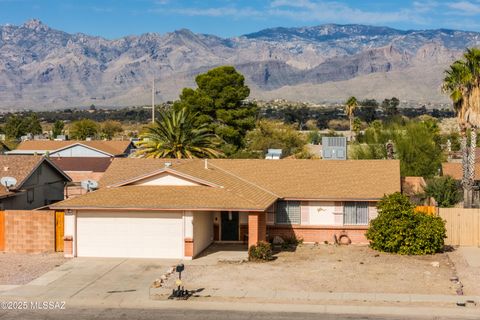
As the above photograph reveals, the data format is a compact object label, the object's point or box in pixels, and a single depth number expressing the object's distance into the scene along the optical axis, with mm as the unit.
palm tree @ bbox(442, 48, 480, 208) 41094
